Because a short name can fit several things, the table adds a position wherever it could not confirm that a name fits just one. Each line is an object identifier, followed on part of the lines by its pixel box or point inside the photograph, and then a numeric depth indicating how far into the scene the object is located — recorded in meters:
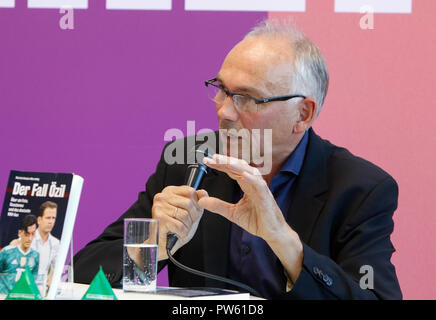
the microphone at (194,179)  4.56
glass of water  4.38
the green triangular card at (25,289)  4.21
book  4.26
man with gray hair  4.54
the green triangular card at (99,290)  4.20
